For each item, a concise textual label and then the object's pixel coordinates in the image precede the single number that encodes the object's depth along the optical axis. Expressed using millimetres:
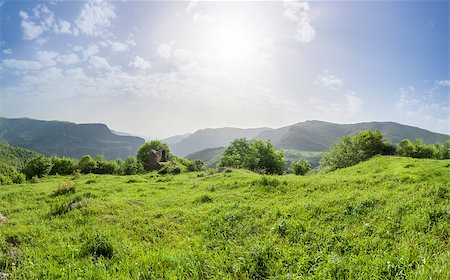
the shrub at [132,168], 56531
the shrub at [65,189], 20406
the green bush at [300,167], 59716
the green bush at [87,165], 57031
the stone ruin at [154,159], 58725
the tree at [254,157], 53062
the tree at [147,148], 72394
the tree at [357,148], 43125
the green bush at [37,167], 48312
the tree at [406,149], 44112
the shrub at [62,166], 53944
